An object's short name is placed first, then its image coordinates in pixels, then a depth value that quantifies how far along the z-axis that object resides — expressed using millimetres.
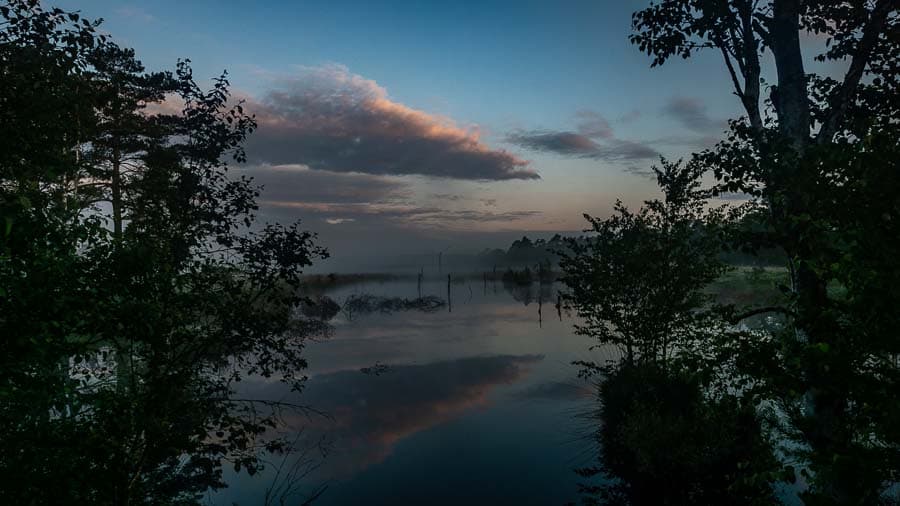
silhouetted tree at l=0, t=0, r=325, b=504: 5207
